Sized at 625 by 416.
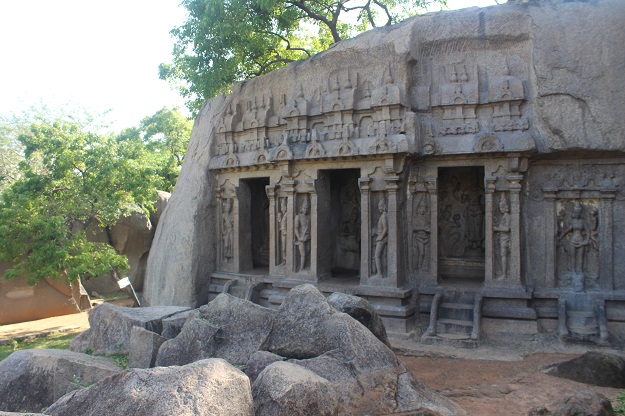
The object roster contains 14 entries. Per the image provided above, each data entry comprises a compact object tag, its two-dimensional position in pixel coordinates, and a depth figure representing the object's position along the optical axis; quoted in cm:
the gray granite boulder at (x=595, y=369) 723
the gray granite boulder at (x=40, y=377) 600
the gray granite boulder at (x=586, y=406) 534
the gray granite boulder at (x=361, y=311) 725
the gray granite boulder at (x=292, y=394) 459
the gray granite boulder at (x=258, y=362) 559
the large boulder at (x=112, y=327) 756
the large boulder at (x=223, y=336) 620
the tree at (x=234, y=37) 1321
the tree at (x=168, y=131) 2900
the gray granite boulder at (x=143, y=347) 662
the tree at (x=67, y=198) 1344
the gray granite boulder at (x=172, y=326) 717
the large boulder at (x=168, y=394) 409
